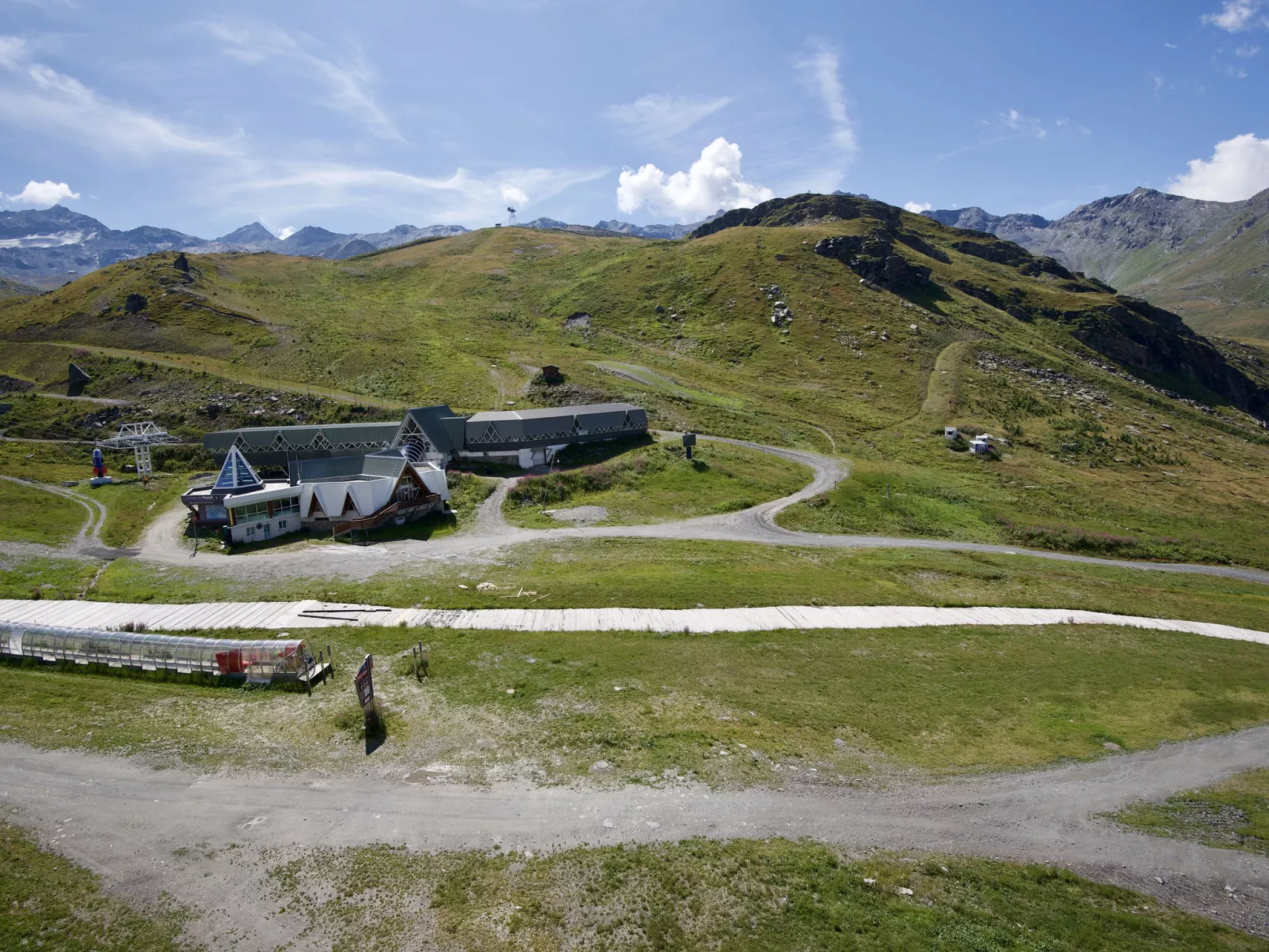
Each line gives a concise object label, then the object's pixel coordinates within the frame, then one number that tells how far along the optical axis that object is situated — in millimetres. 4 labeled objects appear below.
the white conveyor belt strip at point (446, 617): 37844
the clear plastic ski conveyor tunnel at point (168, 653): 29875
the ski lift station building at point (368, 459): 58906
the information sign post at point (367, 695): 25375
